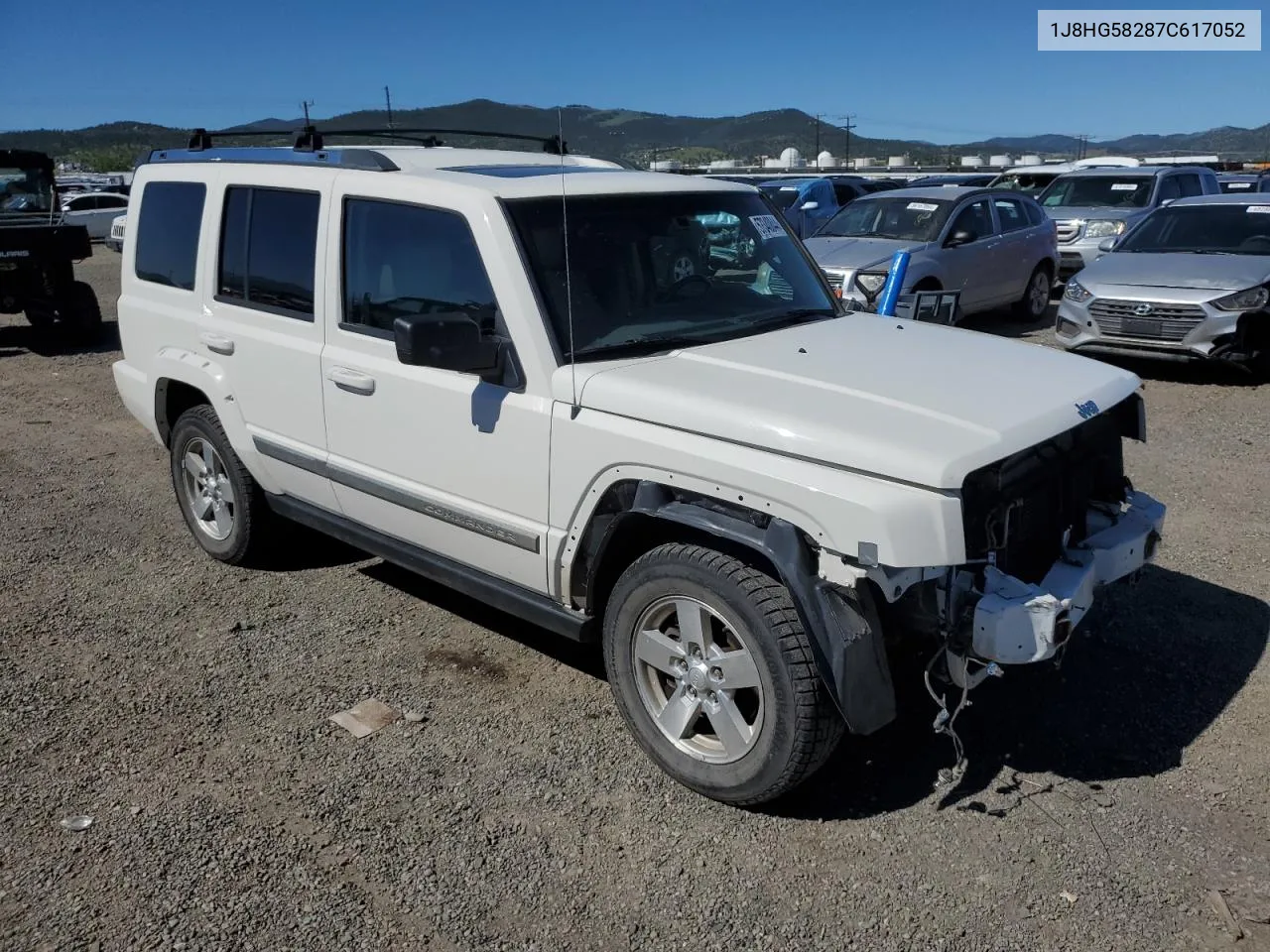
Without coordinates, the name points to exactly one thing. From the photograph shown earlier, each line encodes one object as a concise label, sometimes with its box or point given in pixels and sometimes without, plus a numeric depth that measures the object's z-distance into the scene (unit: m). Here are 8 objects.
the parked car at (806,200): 17.61
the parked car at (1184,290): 9.07
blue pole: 5.15
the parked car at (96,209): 28.25
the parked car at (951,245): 11.12
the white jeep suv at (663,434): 3.06
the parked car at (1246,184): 18.09
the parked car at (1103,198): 15.04
